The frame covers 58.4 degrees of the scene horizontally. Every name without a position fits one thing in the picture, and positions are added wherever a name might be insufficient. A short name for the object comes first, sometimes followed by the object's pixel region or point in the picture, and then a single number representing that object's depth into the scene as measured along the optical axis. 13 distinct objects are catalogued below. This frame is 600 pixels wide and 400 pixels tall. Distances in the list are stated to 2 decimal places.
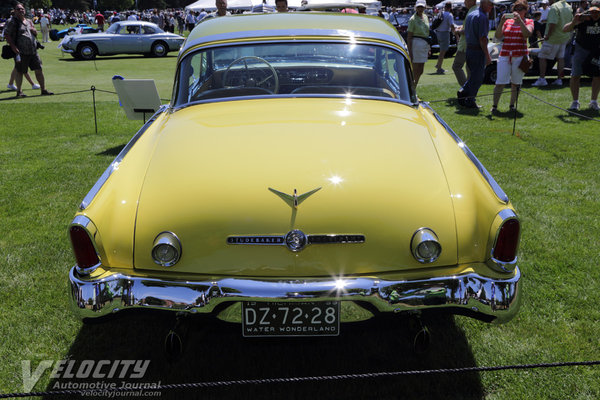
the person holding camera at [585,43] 8.72
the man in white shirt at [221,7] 8.42
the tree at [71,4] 82.75
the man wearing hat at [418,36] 11.01
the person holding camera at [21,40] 11.32
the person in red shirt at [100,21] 33.50
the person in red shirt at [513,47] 8.83
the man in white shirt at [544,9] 18.83
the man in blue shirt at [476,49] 9.05
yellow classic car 2.42
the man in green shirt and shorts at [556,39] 11.27
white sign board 6.95
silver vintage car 21.98
